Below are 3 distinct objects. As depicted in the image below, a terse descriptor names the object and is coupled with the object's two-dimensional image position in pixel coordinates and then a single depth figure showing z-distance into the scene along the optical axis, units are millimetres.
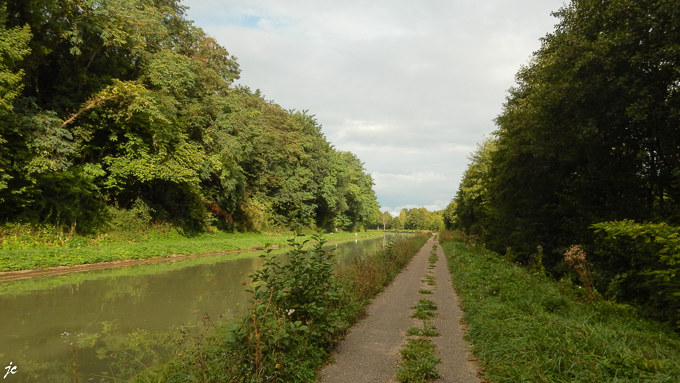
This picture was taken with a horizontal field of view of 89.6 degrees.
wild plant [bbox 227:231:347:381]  4152
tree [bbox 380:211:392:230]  137500
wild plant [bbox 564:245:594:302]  7748
